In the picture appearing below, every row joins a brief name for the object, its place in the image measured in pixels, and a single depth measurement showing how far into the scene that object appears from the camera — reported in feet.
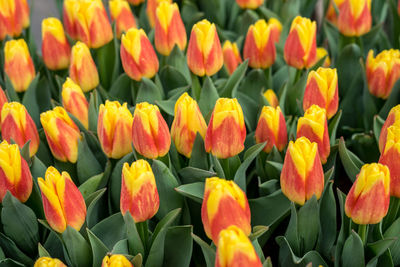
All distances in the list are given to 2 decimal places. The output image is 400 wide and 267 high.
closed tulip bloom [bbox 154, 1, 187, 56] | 4.58
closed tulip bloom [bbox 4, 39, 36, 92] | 4.62
